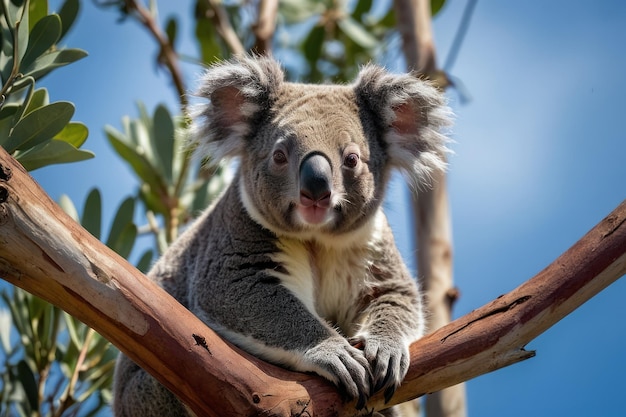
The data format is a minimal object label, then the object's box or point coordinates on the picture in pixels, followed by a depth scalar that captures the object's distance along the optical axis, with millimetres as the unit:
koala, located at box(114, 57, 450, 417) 6887
